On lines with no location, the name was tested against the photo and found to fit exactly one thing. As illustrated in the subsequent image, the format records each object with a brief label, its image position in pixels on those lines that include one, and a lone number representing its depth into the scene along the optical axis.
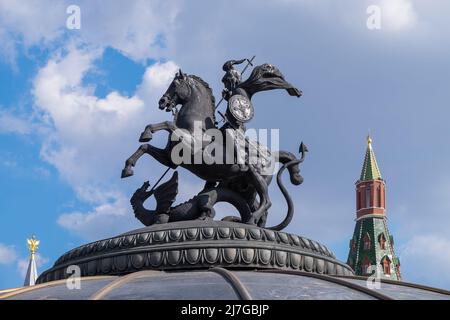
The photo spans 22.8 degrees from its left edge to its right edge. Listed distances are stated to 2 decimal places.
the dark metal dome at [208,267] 11.66
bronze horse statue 14.78
